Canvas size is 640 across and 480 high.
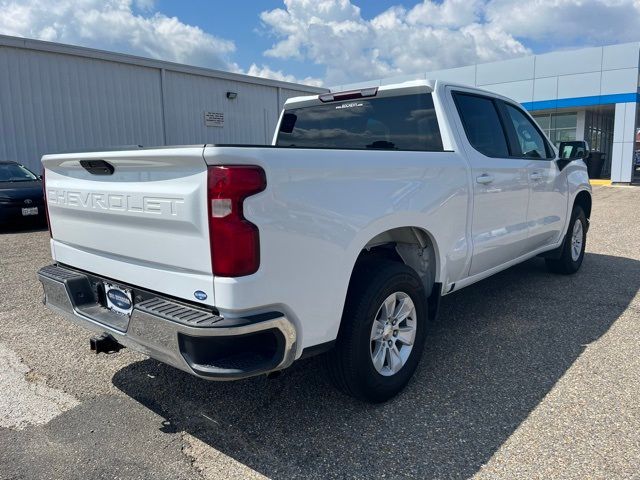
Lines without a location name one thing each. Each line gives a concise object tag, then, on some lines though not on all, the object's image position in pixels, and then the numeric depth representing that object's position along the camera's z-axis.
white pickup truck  2.29
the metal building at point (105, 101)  12.81
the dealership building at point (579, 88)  21.00
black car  9.74
